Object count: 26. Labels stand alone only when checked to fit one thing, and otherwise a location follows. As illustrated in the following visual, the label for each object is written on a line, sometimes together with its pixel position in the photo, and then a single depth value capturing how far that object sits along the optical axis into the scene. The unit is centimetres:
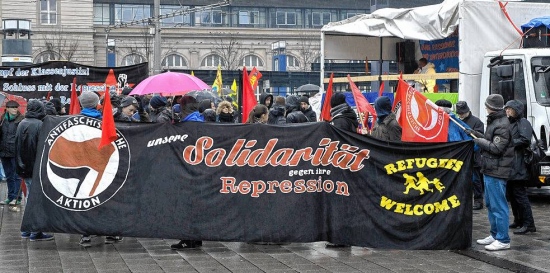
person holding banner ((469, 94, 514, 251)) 1005
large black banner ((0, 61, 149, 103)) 1928
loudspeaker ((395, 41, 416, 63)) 1818
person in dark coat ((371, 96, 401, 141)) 1105
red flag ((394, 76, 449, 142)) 1059
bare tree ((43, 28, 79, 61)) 6007
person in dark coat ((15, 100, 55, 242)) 1178
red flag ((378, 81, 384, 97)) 1578
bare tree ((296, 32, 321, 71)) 6562
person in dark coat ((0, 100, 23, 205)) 1409
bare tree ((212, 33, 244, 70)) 6526
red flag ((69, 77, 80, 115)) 1391
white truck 1426
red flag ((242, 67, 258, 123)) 1337
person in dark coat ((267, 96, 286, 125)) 1306
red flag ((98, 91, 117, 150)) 993
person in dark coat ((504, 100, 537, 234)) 1080
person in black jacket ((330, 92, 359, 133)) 1088
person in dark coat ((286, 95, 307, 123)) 1548
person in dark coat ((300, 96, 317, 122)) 1556
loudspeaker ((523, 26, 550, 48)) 1474
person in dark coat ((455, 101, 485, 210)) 1328
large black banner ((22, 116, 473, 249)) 1007
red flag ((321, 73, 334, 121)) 1169
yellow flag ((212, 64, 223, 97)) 2261
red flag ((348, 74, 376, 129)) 1191
